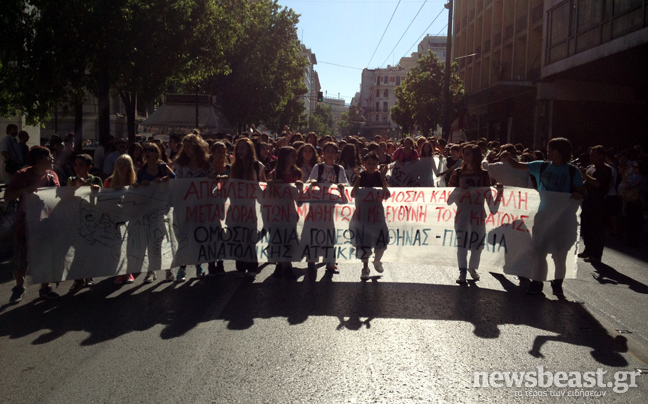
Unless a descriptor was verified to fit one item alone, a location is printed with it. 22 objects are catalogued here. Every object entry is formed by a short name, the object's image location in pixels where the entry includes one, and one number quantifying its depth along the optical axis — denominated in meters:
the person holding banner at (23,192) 6.87
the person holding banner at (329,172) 8.19
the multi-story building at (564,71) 20.38
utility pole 30.10
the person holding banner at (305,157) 8.86
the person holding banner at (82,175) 7.41
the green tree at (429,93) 41.59
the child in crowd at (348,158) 10.19
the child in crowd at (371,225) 8.02
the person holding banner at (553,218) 7.34
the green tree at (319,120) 126.38
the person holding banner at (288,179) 8.07
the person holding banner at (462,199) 7.82
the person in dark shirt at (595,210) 9.81
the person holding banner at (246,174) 7.98
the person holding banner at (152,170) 7.77
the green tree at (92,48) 14.69
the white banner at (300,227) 7.27
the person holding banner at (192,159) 8.02
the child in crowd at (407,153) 10.77
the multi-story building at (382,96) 145.00
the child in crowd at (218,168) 7.99
